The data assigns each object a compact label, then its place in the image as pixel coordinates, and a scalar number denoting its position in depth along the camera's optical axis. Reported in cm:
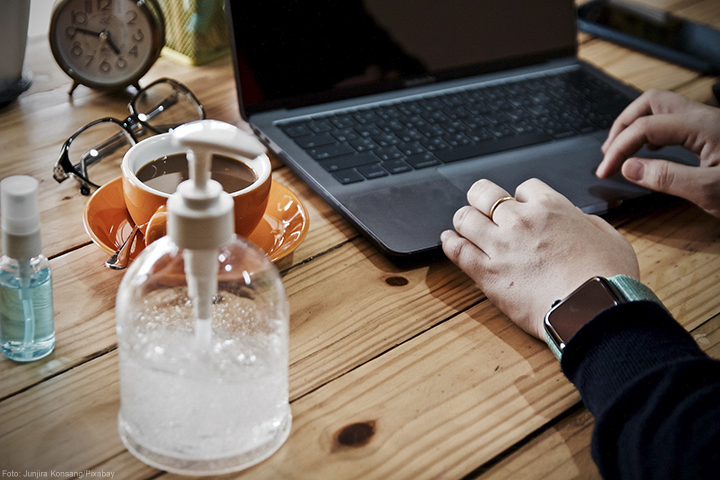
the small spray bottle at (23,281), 49
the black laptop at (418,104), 79
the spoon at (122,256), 61
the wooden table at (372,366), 51
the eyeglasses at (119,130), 79
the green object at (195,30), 105
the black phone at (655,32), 123
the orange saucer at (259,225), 67
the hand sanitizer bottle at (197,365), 48
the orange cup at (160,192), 61
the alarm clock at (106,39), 91
